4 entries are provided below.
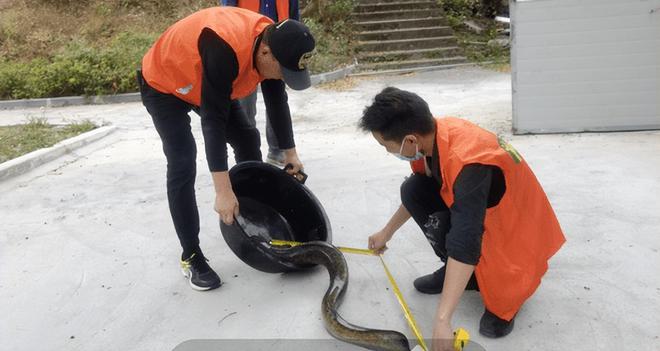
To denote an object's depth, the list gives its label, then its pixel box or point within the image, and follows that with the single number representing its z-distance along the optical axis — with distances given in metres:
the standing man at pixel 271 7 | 4.34
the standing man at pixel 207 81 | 2.21
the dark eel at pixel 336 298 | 2.02
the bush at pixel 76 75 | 9.20
